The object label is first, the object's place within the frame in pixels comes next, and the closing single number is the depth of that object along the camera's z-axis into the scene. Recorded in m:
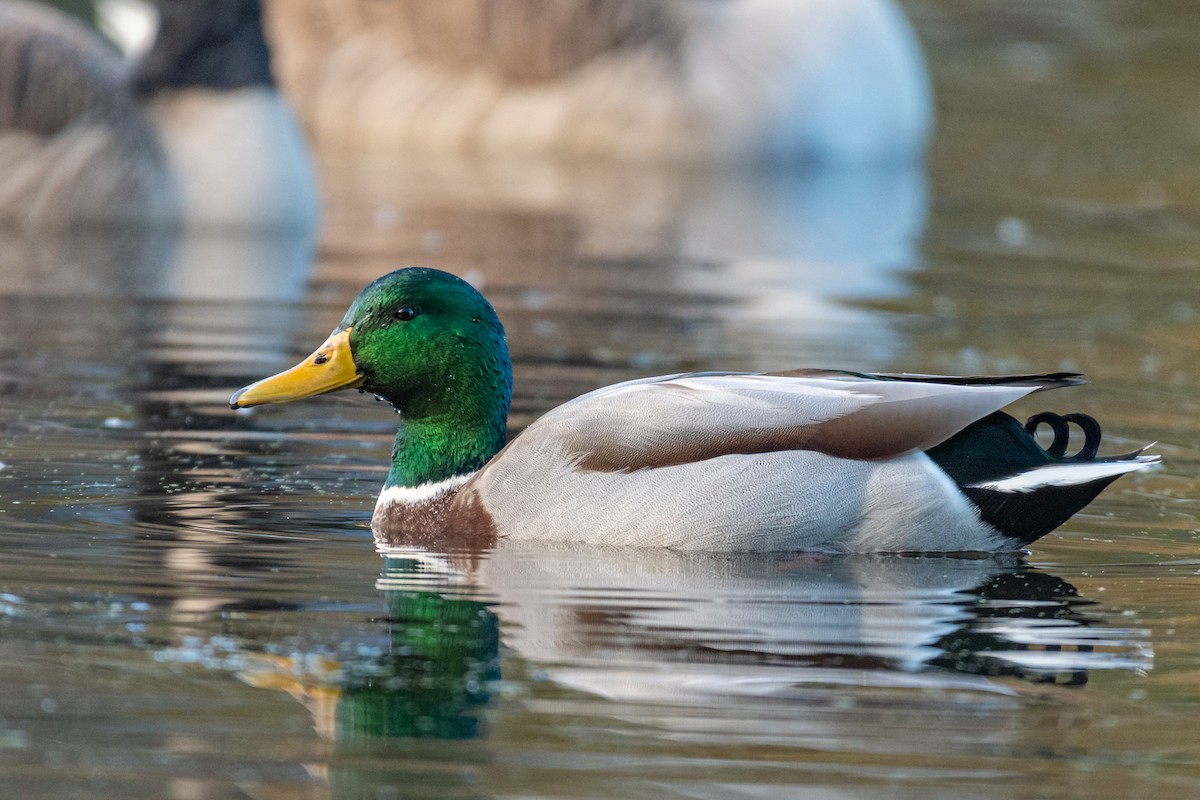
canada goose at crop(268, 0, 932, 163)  16.36
